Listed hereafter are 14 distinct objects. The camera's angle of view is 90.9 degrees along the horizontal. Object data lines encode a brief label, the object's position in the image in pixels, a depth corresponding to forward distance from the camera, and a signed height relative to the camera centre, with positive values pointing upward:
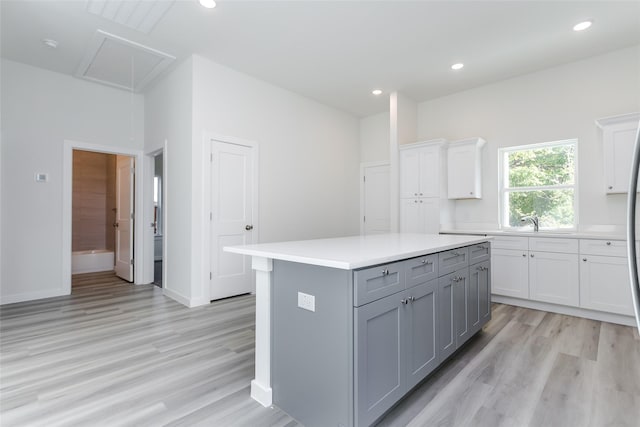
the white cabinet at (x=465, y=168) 4.35 +0.65
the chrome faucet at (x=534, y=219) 4.01 -0.06
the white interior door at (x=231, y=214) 3.89 +0.01
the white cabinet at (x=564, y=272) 3.16 -0.63
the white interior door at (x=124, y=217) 4.93 -0.04
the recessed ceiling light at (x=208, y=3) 2.73 +1.86
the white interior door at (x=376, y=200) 5.81 +0.29
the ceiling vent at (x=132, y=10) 2.74 +1.86
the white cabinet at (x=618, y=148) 3.23 +0.70
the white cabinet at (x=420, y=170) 4.46 +0.66
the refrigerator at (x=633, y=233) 0.86 -0.05
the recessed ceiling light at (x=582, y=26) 3.05 +1.86
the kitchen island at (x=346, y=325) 1.45 -0.58
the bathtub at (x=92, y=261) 5.64 -0.85
